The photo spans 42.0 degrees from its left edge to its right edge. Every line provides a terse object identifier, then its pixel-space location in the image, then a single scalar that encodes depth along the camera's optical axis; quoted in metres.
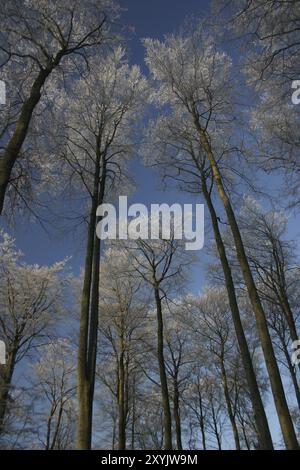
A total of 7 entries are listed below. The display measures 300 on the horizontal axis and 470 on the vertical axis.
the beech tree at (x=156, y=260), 14.53
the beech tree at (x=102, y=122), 11.27
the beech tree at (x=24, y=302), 13.10
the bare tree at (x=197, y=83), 12.32
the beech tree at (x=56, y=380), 21.86
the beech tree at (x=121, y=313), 17.56
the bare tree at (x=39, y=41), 7.93
